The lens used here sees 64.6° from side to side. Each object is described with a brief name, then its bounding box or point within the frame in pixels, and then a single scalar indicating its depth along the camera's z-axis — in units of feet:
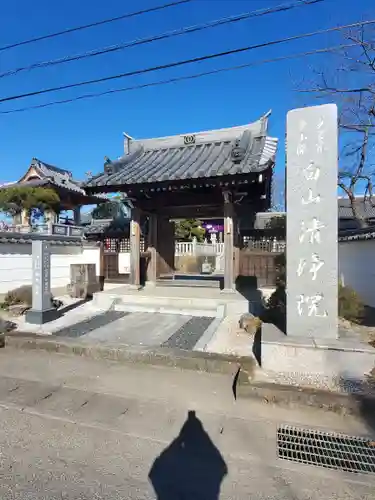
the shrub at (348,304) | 19.52
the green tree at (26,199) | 59.41
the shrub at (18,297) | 29.60
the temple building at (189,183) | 28.27
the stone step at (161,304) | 26.30
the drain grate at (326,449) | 8.55
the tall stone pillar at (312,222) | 13.96
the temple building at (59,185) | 71.07
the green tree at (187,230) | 92.89
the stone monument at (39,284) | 22.65
